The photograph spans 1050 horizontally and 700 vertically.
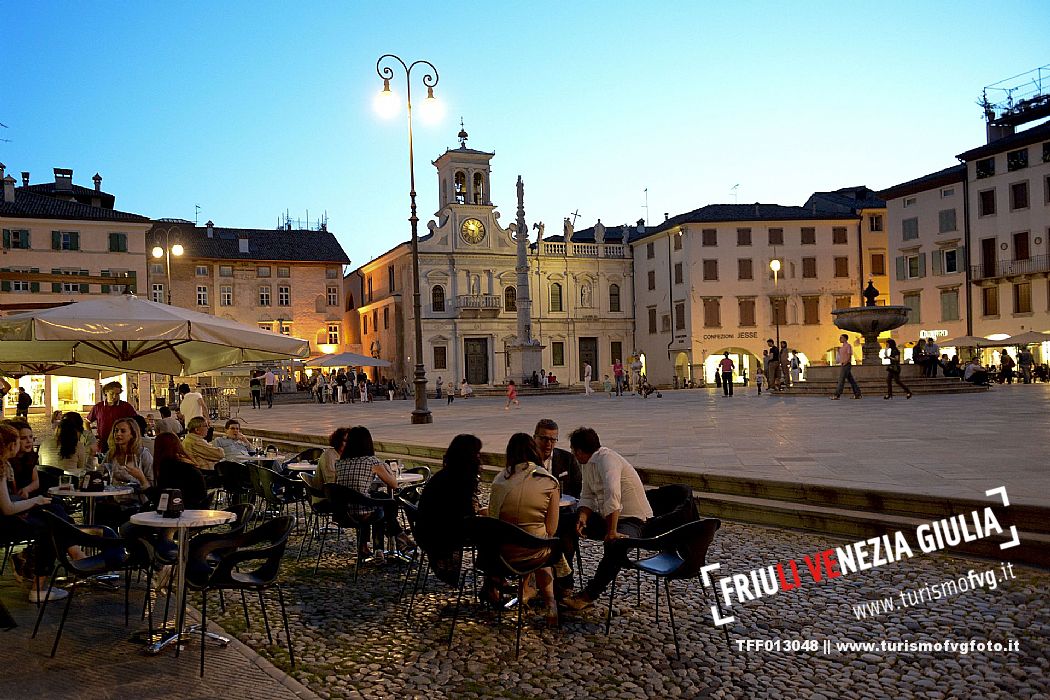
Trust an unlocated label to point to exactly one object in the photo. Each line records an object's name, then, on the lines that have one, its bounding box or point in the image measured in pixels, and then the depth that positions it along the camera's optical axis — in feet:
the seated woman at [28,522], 20.79
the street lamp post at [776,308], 163.07
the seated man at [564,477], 20.38
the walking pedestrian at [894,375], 76.95
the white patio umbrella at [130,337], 26.91
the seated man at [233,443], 36.88
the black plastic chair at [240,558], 17.38
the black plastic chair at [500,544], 17.52
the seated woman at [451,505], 19.76
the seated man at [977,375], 101.65
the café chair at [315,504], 25.95
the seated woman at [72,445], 32.81
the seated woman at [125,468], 24.71
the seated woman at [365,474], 24.76
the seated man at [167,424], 37.24
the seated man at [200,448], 31.50
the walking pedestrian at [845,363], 75.87
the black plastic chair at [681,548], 17.20
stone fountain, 89.35
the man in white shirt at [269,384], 133.28
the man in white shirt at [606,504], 19.29
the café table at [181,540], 17.38
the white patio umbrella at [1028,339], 122.21
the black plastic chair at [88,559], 18.24
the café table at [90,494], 22.84
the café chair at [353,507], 24.08
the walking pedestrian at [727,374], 109.09
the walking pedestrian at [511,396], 102.46
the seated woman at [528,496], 18.58
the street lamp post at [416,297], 67.10
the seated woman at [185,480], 22.00
